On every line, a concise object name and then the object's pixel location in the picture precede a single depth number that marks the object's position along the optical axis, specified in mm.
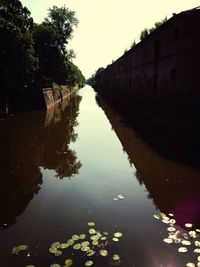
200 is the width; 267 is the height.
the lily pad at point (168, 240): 5683
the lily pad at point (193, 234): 5905
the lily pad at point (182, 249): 5358
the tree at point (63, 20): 52469
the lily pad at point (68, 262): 4895
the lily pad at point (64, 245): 5399
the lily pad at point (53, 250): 5284
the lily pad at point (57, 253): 5199
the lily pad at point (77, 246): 5371
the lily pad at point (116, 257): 5092
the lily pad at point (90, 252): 5193
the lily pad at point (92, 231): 5938
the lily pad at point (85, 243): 5449
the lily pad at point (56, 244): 5441
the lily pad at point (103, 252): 5207
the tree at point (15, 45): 23141
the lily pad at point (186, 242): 5605
